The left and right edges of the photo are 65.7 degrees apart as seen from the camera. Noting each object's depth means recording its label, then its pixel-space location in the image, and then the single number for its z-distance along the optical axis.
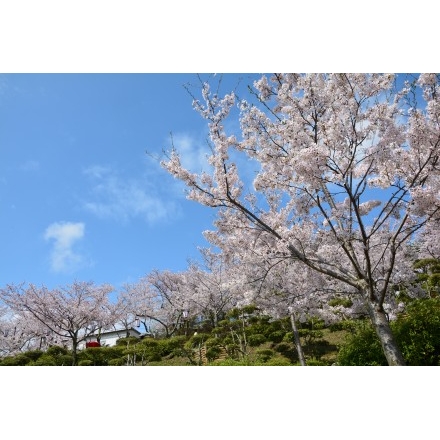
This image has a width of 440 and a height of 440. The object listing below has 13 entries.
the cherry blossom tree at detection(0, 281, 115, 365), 11.80
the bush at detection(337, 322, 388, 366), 4.93
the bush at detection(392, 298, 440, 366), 4.59
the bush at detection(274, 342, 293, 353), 10.10
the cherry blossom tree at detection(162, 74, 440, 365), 3.94
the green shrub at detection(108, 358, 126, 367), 11.49
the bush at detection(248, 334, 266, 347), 10.73
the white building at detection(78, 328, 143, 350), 22.83
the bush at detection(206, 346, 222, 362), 10.50
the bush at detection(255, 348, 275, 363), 9.35
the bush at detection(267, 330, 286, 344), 10.73
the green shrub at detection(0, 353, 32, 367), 11.36
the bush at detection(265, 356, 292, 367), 7.27
